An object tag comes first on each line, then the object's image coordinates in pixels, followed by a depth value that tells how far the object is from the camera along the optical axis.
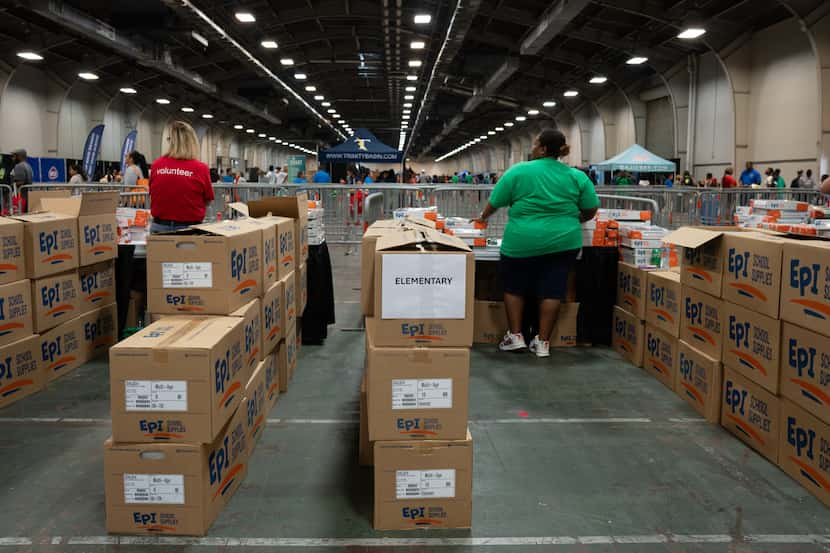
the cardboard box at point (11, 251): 4.37
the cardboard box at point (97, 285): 5.31
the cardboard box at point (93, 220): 5.23
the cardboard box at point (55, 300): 4.69
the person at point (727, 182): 14.94
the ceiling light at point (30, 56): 18.27
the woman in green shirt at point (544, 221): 5.36
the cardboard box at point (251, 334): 3.34
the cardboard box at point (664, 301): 4.70
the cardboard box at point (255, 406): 3.46
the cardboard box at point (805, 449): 3.13
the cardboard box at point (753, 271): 3.55
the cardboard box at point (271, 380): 4.14
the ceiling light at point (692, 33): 16.48
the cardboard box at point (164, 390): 2.67
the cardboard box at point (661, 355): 4.77
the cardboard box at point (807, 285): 3.15
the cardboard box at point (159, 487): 2.72
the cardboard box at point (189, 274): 3.29
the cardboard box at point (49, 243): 4.61
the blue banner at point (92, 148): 18.50
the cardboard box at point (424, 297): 2.78
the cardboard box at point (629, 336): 5.36
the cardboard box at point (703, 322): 4.11
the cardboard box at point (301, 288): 5.27
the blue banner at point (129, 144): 18.92
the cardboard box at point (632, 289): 5.32
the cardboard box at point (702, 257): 4.09
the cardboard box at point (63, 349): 4.79
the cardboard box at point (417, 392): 2.78
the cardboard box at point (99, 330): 5.37
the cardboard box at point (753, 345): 3.53
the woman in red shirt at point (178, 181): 5.28
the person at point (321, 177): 14.57
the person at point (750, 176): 16.81
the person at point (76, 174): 14.94
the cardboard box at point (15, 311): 4.36
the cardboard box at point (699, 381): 4.12
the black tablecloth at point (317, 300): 6.04
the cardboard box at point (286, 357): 4.60
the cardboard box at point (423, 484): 2.82
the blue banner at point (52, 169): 17.97
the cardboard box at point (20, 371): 4.34
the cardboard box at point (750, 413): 3.55
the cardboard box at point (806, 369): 3.13
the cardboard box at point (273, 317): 3.95
